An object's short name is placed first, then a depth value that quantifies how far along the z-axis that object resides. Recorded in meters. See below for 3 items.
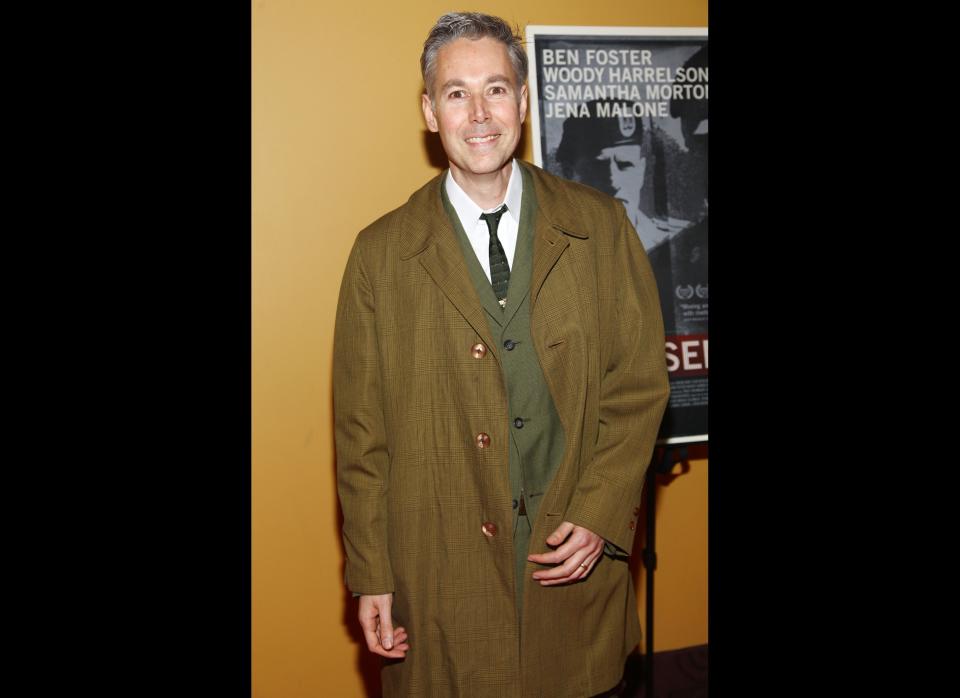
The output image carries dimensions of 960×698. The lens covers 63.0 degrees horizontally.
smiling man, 1.51
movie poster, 2.46
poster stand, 2.44
